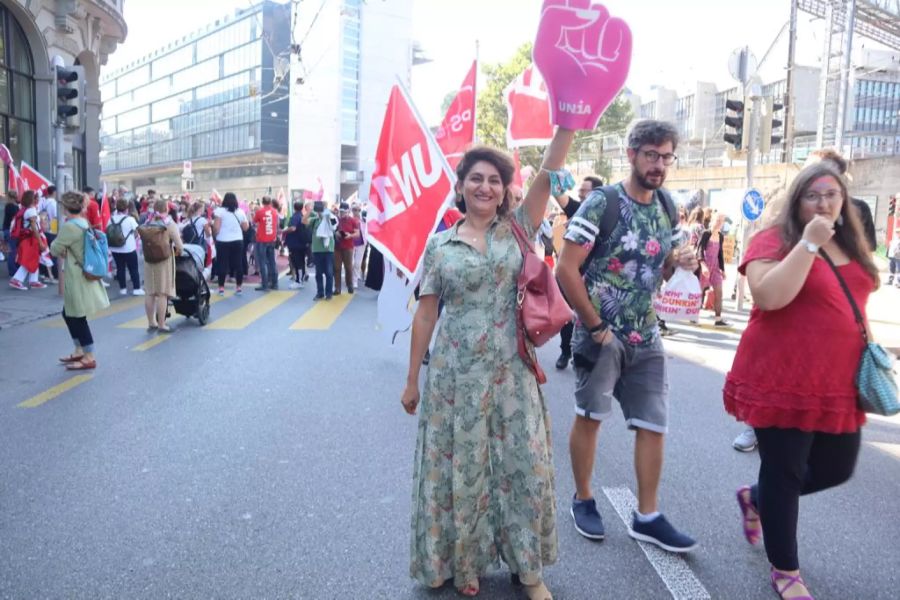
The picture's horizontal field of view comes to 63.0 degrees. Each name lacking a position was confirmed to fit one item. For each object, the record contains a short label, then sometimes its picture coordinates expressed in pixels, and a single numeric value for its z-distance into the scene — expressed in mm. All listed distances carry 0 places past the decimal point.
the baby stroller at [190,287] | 9711
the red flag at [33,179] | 14094
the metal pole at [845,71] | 23844
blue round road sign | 12812
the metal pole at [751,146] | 13164
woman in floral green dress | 2803
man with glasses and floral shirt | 3232
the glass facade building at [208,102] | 72062
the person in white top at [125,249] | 12820
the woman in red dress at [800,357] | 2805
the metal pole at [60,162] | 13883
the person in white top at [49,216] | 14180
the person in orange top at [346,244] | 13906
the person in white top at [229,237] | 13680
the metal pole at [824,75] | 24295
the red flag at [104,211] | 15609
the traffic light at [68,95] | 13422
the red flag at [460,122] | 7684
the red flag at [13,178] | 14075
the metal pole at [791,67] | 16886
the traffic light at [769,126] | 13305
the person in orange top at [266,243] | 14008
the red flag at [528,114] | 6781
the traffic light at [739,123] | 13227
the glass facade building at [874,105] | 48188
